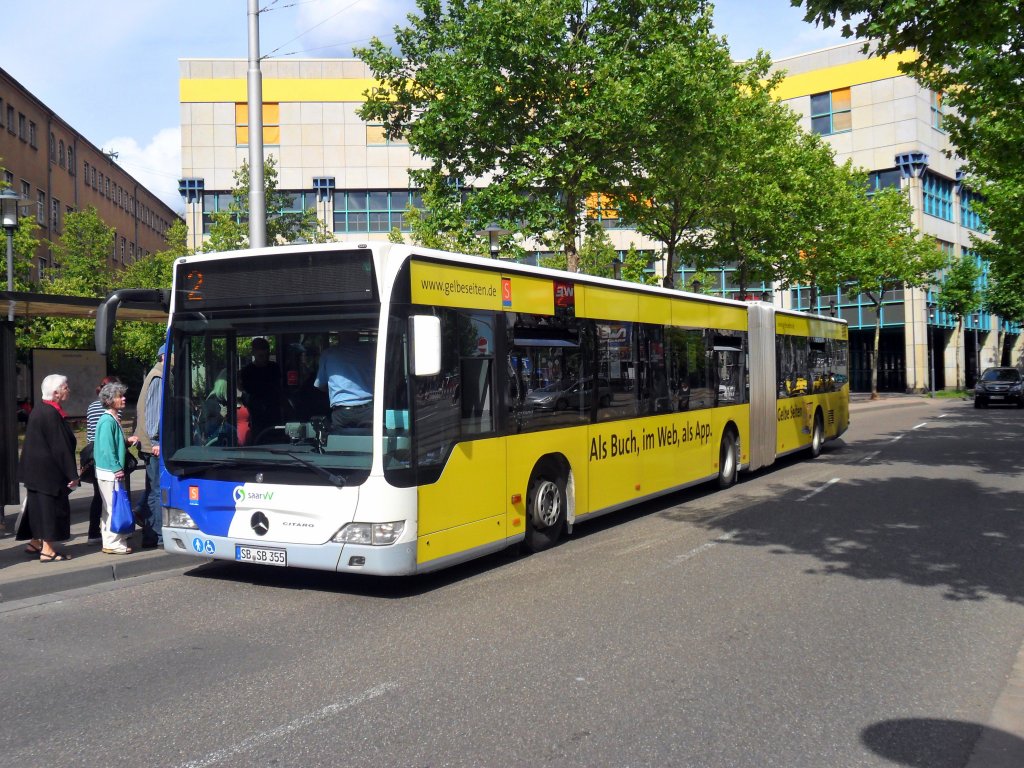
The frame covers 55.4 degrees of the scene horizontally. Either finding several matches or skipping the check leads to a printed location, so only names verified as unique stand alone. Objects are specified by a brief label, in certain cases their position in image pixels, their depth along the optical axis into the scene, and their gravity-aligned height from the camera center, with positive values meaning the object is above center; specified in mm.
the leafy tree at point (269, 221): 31812 +5569
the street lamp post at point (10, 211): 20922 +4092
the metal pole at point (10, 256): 20692 +3012
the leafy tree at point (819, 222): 33000 +5583
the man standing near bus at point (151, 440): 9242 -490
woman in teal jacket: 8828 -594
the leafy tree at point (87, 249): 38312 +5825
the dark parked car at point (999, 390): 40281 -660
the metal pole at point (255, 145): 12977 +3269
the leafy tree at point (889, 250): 43031 +5763
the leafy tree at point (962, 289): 51281 +4553
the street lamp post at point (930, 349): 53281 +1464
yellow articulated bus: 7098 -190
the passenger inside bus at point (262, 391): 7500 -33
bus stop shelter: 9820 +82
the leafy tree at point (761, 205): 30109 +5575
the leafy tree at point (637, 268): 30012 +3567
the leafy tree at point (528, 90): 17734 +5516
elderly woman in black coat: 8453 -661
